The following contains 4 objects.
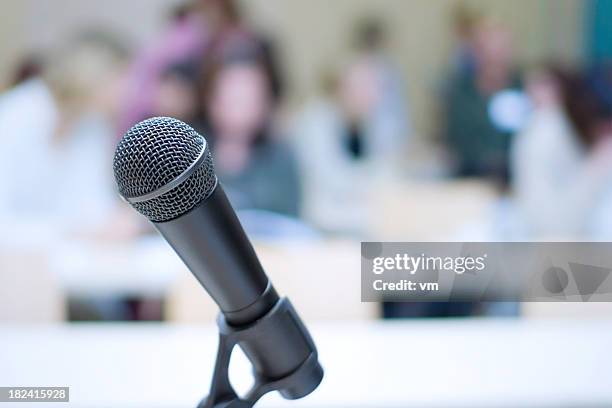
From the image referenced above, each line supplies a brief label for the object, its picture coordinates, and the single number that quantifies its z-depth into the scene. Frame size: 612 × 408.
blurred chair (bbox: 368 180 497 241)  2.14
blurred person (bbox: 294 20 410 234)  3.17
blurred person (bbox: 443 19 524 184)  3.24
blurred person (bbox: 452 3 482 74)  3.92
